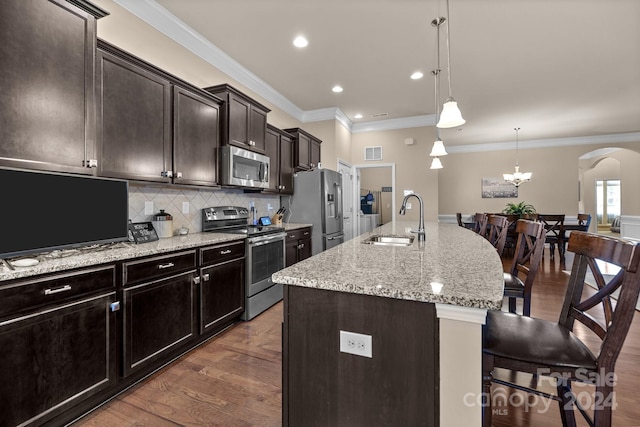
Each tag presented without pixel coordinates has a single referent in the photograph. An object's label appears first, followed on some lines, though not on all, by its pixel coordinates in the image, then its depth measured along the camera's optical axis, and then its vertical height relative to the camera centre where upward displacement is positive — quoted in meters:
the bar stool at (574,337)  0.96 -0.52
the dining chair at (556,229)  5.62 -0.35
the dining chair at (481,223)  3.21 -0.13
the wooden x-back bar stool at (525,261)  1.66 -0.31
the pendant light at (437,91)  2.87 +1.86
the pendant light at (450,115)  2.25 +0.75
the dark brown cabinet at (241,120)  2.98 +1.03
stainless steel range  2.90 -0.42
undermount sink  2.39 -0.22
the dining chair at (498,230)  2.39 -0.17
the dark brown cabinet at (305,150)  4.52 +1.04
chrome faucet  2.27 -0.09
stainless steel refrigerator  4.30 +0.12
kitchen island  0.87 -0.44
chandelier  7.00 +0.86
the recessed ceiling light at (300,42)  3.14 +1.88
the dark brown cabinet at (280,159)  3.94 +0.78
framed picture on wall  8.25 +0.67
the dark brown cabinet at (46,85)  1.44 +0.70
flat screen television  1.48 +0.02
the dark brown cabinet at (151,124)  1.96 +0.71
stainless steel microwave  2.95 +0.50
